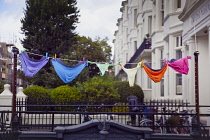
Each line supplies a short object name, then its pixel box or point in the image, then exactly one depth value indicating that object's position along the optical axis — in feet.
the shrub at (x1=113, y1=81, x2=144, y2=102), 77.56
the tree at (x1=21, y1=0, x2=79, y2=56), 95.03
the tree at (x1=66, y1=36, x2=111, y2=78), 120.88
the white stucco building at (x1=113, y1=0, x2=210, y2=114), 45.68
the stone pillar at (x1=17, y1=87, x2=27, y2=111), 50.93
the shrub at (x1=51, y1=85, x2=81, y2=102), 60.85
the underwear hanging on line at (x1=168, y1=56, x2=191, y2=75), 43.04
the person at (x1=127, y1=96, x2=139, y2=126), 41.83
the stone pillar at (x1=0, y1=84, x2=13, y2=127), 47.96
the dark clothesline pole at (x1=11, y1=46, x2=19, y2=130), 27.50
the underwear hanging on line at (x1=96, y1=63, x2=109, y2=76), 49.08
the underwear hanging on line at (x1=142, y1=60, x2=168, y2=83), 46.39
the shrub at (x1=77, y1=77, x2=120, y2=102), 60.13
